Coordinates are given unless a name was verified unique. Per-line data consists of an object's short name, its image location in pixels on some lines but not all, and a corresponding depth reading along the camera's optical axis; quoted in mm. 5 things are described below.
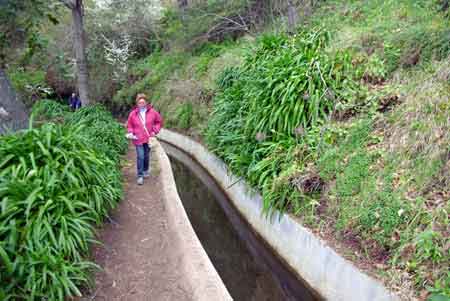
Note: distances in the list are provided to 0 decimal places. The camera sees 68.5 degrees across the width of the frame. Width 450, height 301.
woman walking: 6488
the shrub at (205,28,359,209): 5598
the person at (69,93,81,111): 18698
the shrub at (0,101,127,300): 2896
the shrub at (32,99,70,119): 11494
